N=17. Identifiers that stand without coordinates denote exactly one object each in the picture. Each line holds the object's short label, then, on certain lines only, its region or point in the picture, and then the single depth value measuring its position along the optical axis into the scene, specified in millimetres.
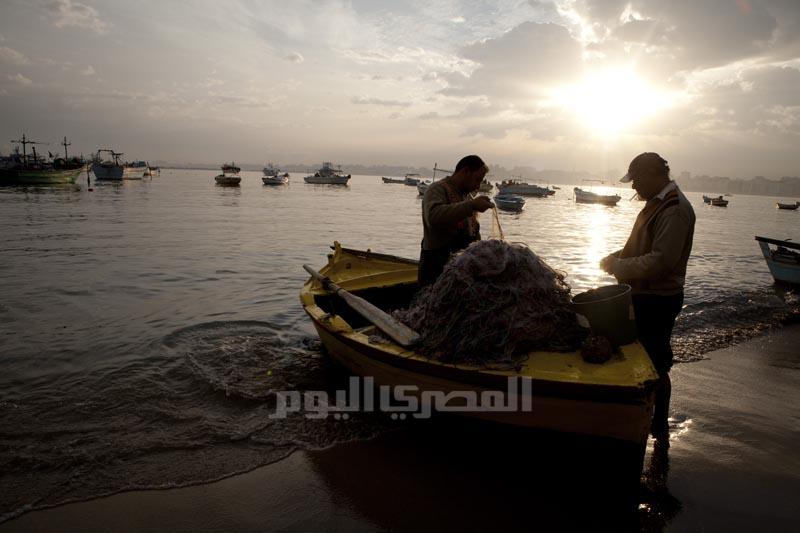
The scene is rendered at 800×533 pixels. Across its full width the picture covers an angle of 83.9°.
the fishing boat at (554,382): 3369
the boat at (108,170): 82688
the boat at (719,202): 81888
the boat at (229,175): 74875
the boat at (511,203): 46562
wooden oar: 4473
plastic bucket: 3854
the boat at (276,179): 83562
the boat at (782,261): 12891
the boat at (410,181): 115812
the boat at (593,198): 72000
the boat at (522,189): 77000
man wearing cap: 3930
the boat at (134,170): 89950
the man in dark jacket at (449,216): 4867
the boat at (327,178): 98125
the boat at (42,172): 54781
